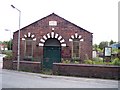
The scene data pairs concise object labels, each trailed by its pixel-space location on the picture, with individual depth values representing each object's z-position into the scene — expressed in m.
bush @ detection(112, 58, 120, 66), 11.67
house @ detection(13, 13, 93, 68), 15.57
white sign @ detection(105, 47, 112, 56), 14.00
